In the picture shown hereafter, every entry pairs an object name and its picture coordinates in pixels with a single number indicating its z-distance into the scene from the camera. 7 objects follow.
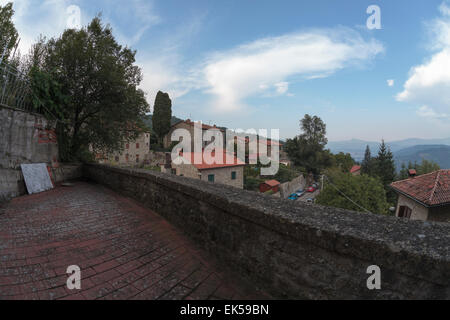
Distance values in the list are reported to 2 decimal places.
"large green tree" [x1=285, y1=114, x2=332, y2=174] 40.88
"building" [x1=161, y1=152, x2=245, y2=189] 20.27
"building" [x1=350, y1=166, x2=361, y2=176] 52.49
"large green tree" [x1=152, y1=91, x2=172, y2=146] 38.28
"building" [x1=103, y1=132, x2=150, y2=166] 33.12
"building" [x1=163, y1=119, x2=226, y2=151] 41.20
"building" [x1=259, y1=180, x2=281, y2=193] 28.20
